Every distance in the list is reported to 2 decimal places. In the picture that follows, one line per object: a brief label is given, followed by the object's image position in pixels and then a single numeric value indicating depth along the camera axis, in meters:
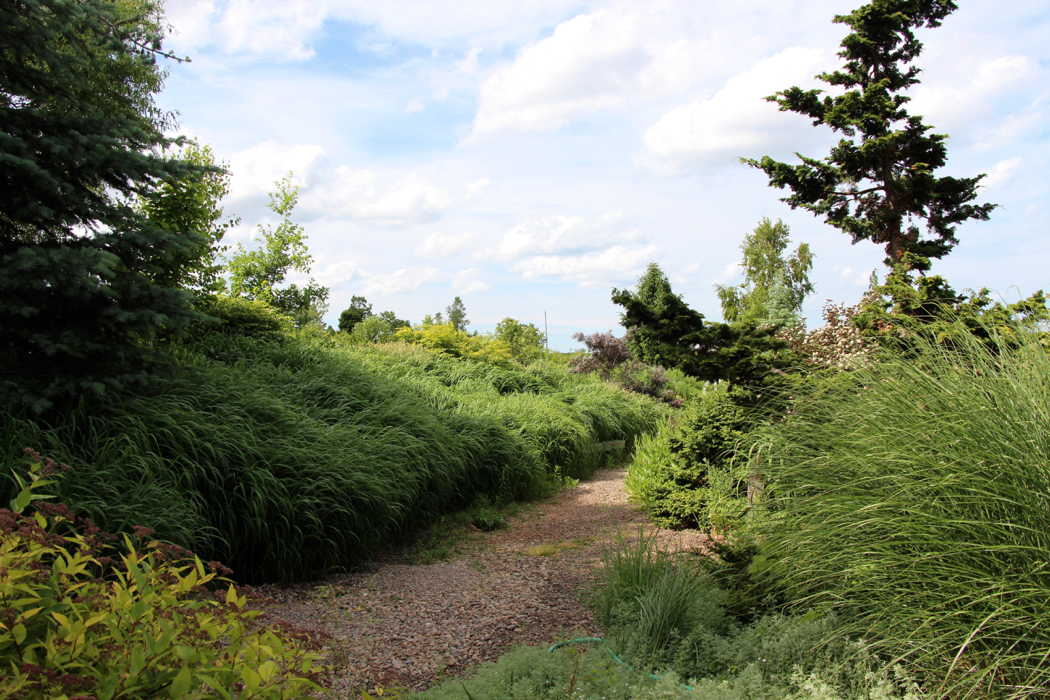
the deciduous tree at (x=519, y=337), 17.75
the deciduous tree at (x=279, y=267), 13.55
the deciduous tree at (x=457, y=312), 41.31
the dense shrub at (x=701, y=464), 4.98
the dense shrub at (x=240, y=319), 7.81
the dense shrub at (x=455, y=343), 12.20
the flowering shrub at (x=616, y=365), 13.34
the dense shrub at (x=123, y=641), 1.32
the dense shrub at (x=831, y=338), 6.47
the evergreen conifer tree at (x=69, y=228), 4.07
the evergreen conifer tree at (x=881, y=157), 7.70
